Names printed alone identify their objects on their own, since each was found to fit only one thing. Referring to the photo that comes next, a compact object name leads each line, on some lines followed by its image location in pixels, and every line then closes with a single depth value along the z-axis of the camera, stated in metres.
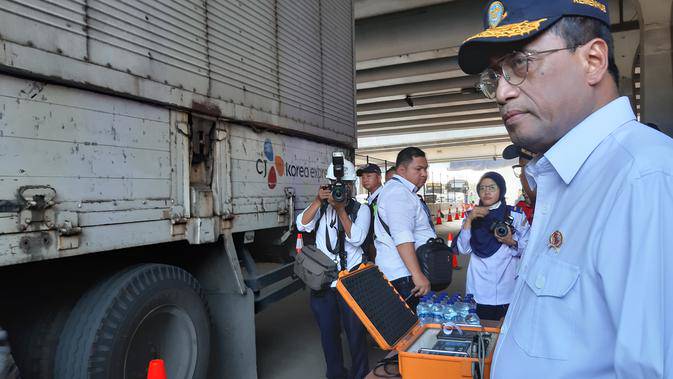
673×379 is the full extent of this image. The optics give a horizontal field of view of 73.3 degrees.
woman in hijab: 3.52
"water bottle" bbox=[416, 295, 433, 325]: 2.22
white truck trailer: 2.04
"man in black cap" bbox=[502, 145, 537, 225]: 3.31
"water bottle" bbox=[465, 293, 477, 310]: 2.35
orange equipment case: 1.63
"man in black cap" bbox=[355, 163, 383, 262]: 5.54
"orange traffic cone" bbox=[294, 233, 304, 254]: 4.32
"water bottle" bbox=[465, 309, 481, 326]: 2.15
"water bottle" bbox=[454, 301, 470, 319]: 2.25
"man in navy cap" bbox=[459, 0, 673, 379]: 0.73
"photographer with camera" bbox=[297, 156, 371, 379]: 3.62
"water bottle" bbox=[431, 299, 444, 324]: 2.23
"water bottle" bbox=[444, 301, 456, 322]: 2.21
